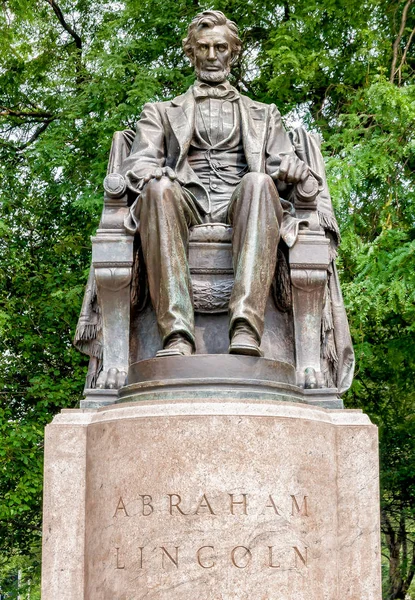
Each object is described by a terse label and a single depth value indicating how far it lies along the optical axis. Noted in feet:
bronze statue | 33.27
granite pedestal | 28.72
